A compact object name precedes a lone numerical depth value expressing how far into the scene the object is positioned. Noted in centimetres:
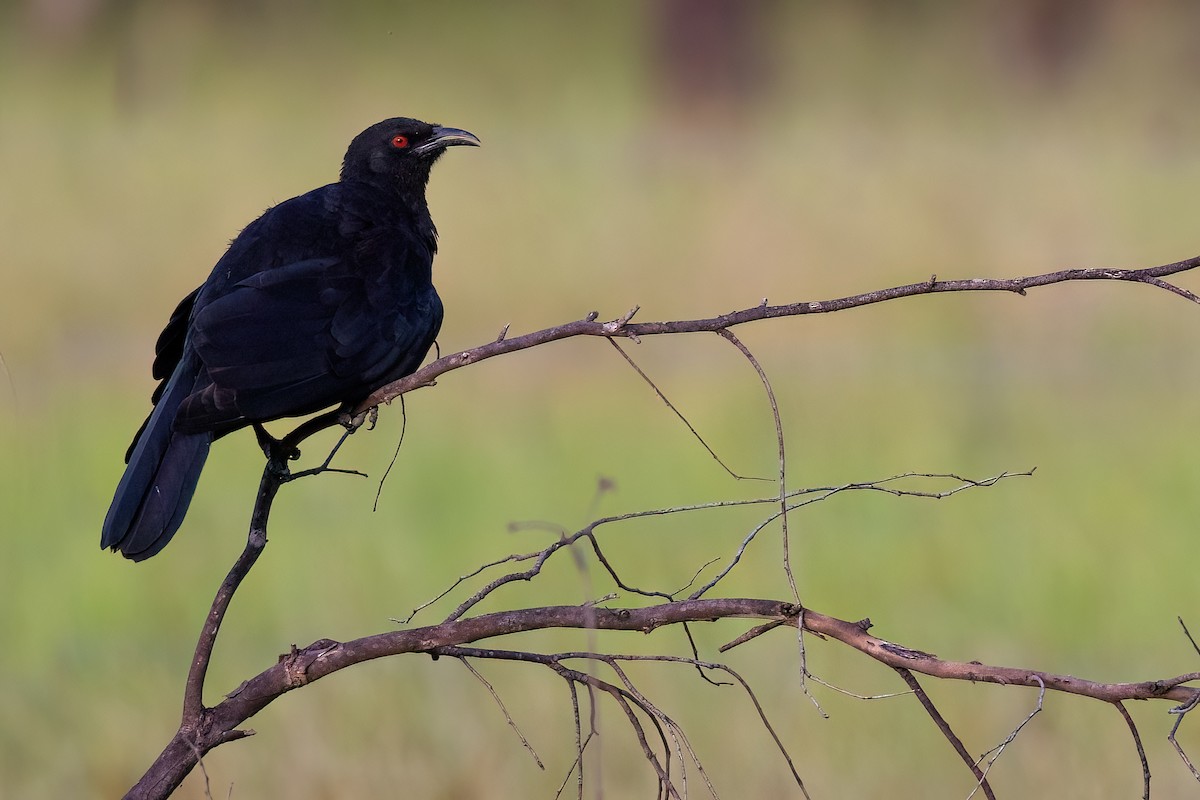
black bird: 1563
